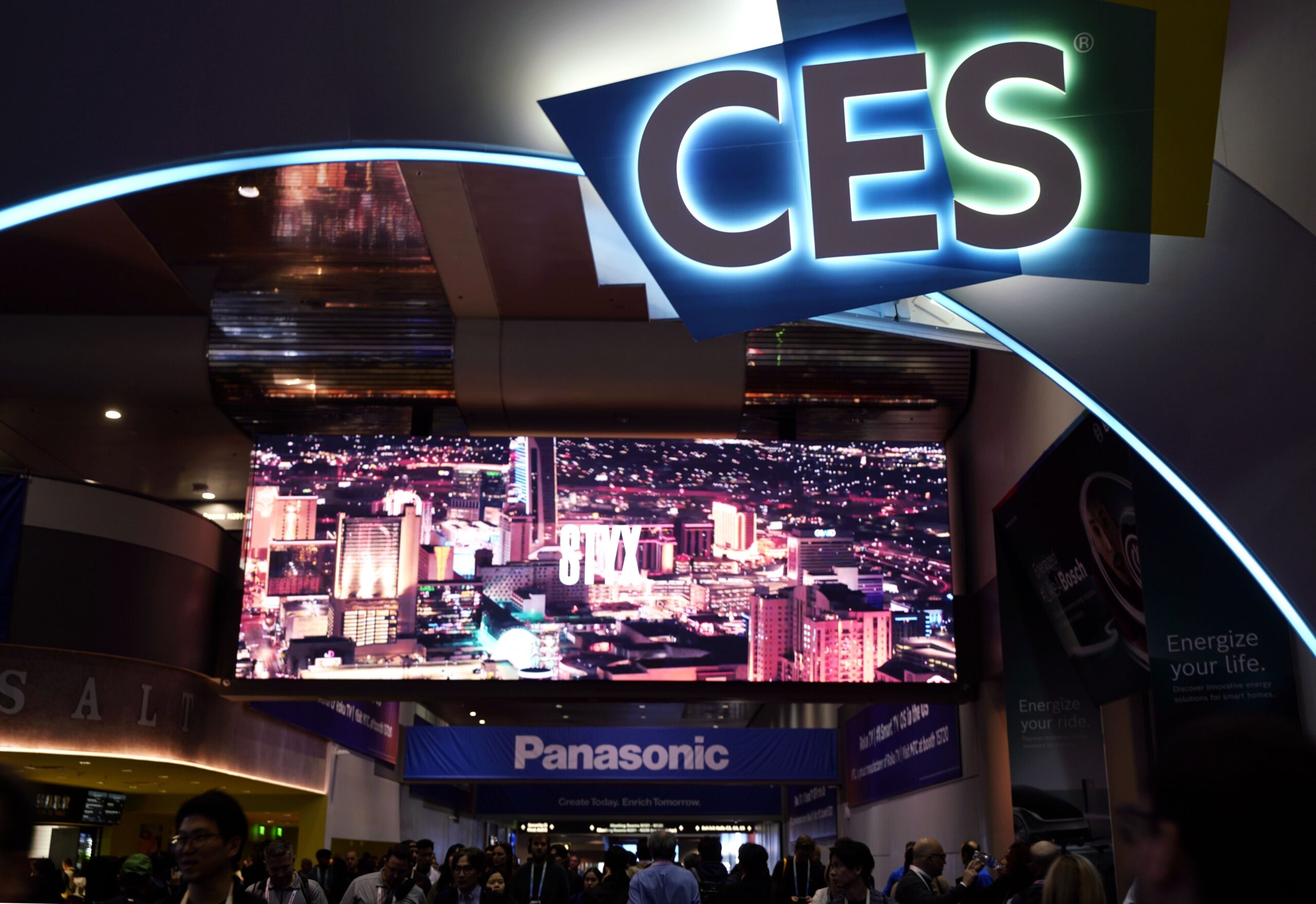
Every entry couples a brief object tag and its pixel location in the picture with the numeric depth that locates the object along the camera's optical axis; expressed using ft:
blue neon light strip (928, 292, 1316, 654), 10.07
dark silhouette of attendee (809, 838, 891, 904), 13.41
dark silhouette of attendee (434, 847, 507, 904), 18.08
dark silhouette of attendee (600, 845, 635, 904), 22.07
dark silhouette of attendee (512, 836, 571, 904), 23.39
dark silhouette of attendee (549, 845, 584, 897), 32.78
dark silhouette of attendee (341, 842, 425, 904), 18.40
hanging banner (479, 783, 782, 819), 55.01
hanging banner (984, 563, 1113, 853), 23.43
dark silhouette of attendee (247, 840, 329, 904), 17.87
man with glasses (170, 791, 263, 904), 7.58
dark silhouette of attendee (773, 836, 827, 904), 26.16
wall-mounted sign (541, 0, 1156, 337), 10.08
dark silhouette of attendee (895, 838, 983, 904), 16.58
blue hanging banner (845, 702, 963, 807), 33.88
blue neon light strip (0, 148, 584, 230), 10.39
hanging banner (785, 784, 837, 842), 53.47
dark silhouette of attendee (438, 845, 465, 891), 26.55
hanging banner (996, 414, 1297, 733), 14.38
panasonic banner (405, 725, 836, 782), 44.21
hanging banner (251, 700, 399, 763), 42.86
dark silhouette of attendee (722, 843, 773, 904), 19.74
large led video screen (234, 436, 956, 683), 33.09
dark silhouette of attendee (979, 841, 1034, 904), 14.43
